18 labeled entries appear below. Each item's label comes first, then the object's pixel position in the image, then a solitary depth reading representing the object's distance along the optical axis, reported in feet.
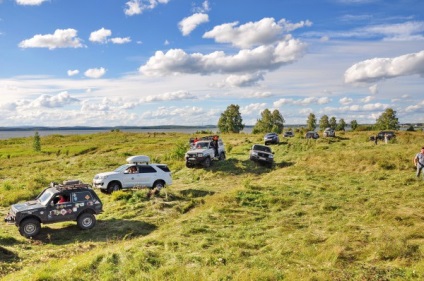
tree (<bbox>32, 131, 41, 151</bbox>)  213.01
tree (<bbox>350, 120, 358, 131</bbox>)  527.07
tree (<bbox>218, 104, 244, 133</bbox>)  416.67
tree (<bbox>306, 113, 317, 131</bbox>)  494.59
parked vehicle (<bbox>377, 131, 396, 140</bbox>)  166.18
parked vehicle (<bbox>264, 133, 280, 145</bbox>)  158.10
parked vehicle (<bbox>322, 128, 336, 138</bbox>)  207.39
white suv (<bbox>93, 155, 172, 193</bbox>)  68.59
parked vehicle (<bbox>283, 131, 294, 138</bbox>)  209.15
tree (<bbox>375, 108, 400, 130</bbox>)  405.39
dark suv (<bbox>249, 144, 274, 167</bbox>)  98.58
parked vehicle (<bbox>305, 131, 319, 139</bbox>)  189.22
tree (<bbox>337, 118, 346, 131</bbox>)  554.87
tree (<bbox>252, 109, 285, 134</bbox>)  440.04
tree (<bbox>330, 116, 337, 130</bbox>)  542.16
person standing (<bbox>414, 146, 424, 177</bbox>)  65.36
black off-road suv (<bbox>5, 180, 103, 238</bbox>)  46.06
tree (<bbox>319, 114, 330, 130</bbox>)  521.65
